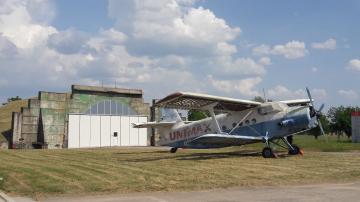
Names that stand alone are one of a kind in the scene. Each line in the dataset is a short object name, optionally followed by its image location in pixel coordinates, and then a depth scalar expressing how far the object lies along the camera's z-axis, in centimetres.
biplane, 2550
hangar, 5075
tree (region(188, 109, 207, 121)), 10125
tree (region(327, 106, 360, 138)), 9080
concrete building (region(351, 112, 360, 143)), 4831
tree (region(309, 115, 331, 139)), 10086
